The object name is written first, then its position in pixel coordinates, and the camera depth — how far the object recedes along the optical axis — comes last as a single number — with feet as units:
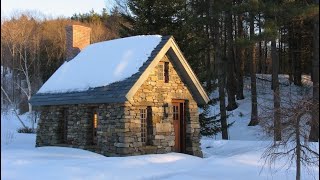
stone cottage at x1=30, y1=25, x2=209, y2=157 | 55.21
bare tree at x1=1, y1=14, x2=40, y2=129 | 118.01
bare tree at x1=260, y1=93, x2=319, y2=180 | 31.48
